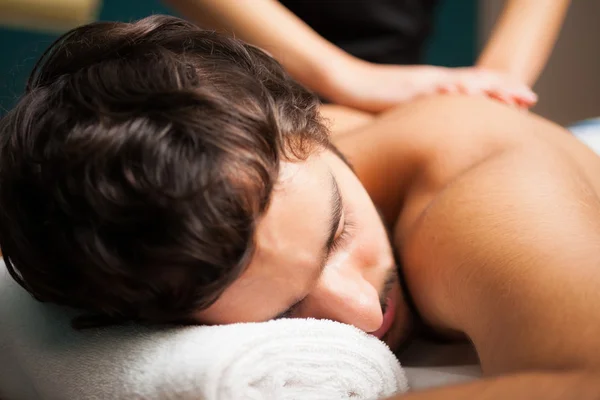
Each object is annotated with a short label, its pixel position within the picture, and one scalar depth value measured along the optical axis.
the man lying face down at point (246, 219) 0.59
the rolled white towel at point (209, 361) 0.60
